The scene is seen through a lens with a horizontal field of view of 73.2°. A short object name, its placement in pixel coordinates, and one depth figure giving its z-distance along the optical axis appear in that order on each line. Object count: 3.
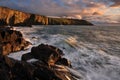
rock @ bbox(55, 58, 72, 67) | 8.49
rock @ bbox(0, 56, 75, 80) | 5.43
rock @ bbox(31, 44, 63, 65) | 8.20
